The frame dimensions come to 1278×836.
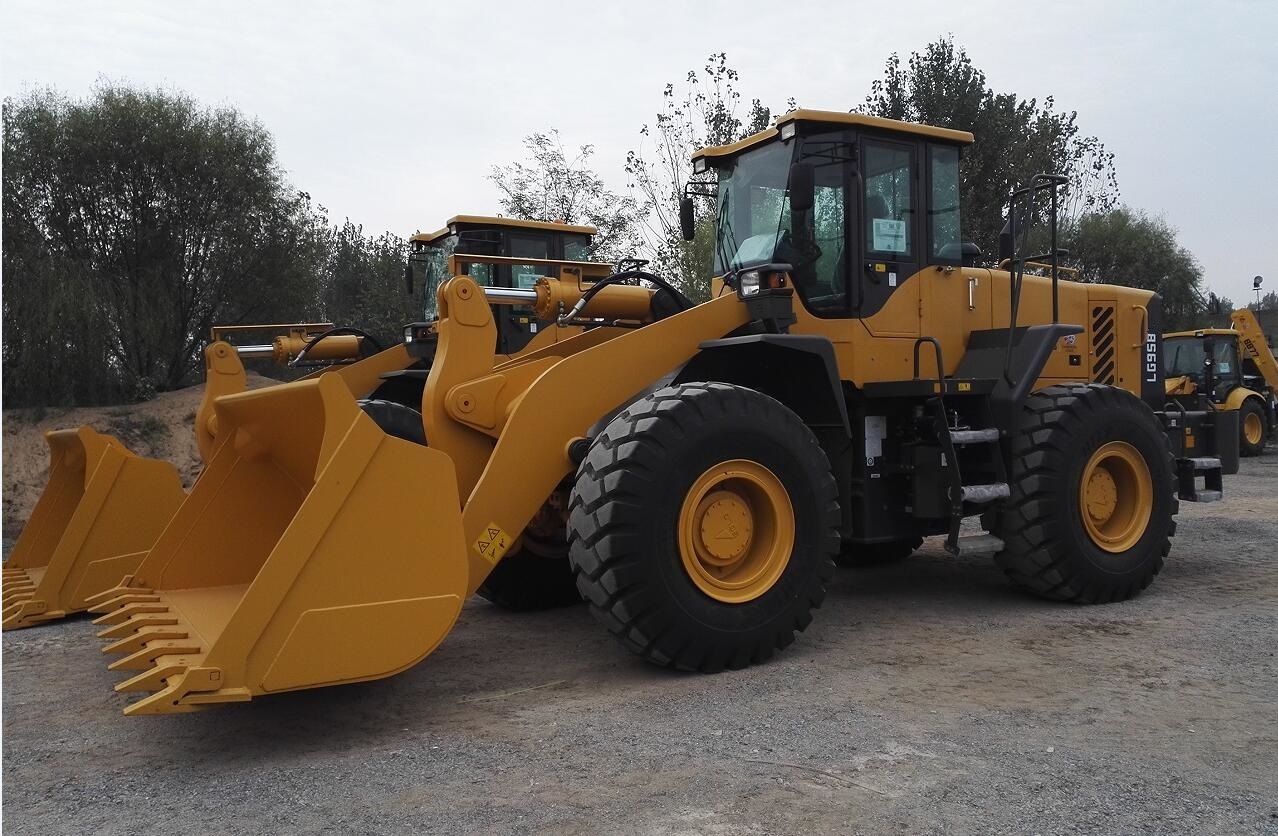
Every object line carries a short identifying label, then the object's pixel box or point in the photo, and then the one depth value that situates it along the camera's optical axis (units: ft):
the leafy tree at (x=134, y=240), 54.44
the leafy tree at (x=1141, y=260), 99.35
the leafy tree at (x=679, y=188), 69.87
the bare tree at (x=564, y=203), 84.17
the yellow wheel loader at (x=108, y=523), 21.42
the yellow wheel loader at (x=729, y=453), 13.29
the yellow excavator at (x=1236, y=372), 63.62
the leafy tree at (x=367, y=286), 88.74
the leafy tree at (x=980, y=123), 66.08
